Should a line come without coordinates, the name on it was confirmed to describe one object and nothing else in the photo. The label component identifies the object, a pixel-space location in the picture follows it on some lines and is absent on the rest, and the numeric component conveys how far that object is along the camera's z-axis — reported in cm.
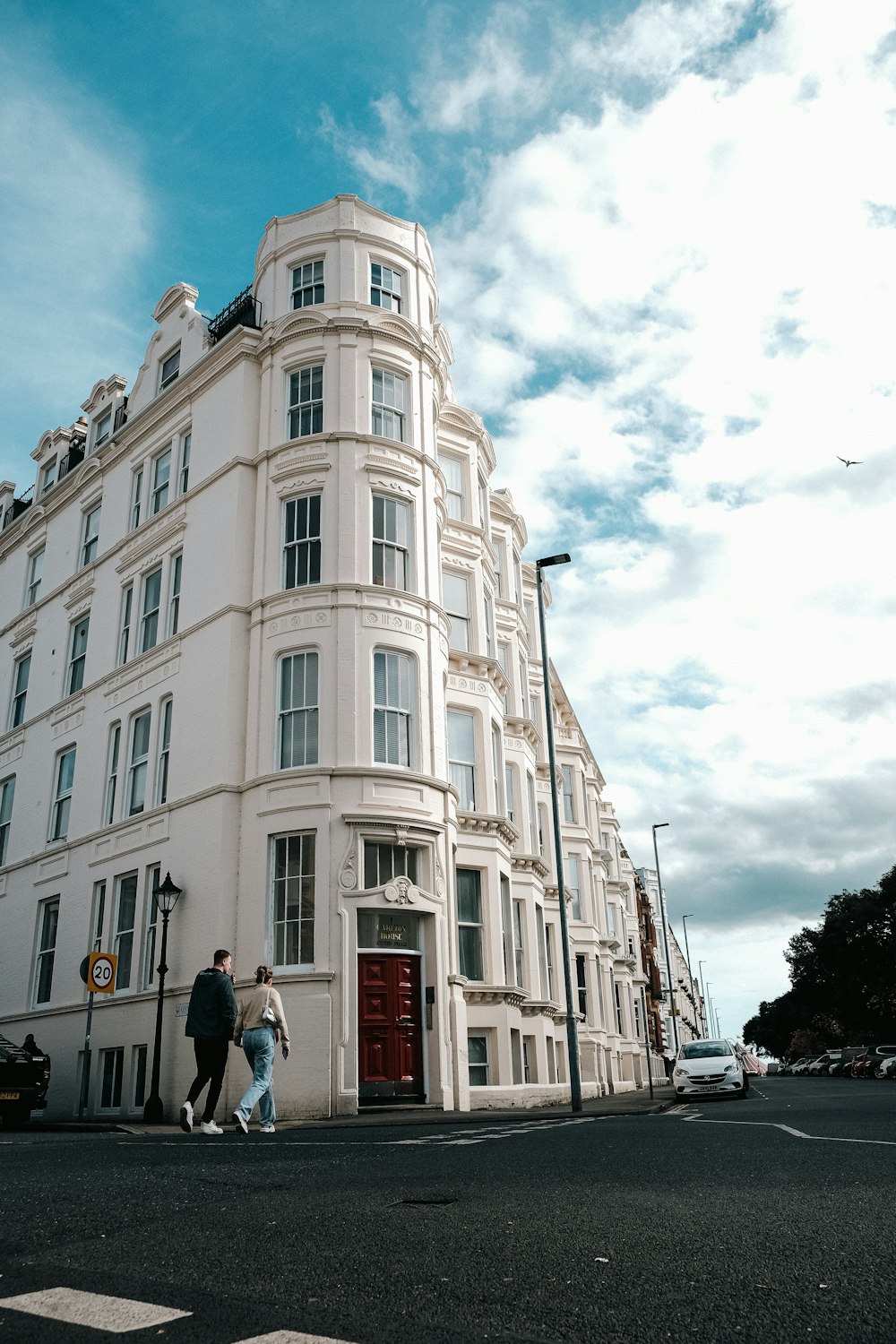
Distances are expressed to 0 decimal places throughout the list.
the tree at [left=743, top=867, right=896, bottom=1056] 5859
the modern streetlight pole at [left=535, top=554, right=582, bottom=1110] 1911
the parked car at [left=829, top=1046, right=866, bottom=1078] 5794
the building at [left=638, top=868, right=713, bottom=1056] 9000
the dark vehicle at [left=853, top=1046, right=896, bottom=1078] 4994
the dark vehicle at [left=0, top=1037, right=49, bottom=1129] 1873
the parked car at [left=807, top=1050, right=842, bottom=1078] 6600
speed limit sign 1853
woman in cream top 1295
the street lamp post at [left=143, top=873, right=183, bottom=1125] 1916
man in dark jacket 1329
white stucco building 2072
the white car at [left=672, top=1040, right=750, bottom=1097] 2634
